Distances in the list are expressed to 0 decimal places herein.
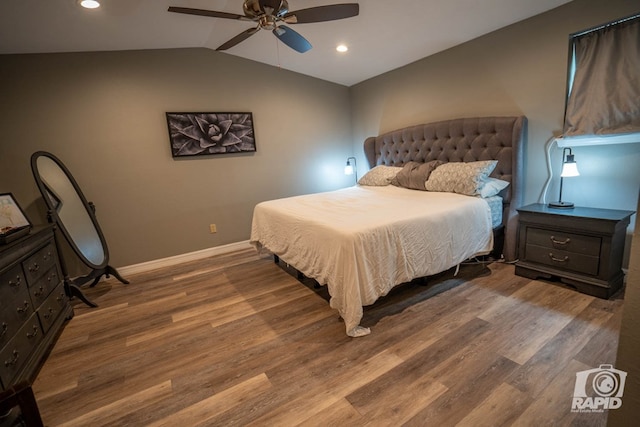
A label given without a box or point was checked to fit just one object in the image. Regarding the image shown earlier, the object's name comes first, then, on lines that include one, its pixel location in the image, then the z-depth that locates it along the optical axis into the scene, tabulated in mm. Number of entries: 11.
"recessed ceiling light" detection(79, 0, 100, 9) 2206
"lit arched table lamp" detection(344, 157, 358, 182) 4605
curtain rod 2186
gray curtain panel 2217
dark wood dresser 1670
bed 2010
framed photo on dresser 2004
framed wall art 3566
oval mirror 2781
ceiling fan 1906
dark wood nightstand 2205
